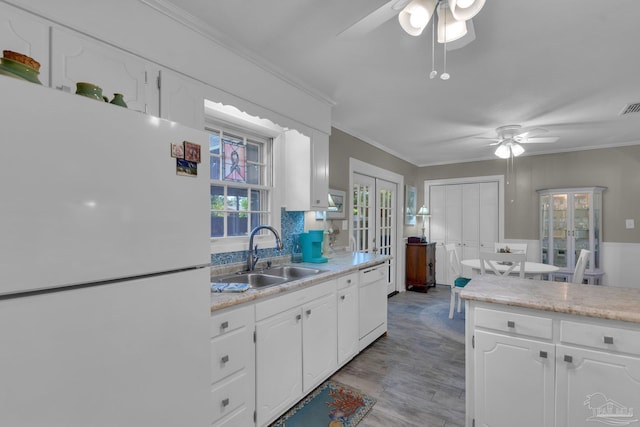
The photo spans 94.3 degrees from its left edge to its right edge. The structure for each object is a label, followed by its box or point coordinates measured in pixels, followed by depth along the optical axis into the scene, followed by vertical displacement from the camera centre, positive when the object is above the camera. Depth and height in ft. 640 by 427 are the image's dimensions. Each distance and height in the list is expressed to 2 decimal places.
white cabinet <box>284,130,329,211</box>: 9.13 +1.37
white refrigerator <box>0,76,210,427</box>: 2.38 -0.51
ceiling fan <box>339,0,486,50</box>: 4.15 +3.03
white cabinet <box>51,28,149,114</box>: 4.07 +2.20
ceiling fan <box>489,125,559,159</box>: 12.00 +3.26
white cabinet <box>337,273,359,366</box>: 8.32 -3.01
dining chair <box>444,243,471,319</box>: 12.59 -2.85
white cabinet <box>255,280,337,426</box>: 5.87 -2.97
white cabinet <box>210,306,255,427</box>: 4.94 -2.69
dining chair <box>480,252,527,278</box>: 10.48 -1.84
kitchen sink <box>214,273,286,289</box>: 7.40 -1.65
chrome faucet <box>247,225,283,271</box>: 7.76 -1.06
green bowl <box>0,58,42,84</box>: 2.56 +1.29
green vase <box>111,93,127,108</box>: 3.39 +1.31
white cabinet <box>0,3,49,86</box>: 3.67 +2.30
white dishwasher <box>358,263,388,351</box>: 9.46 -3.03
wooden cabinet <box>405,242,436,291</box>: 17.04 -2.95
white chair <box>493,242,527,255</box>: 14.62 -1.59
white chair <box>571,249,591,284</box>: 11.29 -1.98
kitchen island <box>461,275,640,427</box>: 4.45 -2.30
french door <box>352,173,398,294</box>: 13.76 -0.08
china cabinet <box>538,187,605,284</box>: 14.60 -0.69
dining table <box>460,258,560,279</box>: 11.23 -2.10
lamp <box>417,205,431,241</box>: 18.53 +0.20
